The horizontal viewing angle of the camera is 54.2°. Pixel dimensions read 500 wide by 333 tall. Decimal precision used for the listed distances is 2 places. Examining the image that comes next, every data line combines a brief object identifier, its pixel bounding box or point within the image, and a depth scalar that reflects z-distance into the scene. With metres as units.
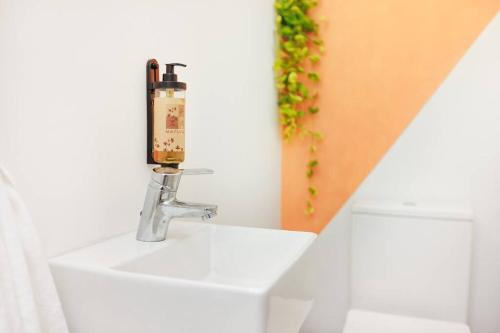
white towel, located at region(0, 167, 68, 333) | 0.72
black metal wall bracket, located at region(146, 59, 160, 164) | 1.24
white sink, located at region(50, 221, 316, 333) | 0.79
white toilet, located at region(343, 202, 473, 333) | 1.84
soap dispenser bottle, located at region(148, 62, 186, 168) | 1.08
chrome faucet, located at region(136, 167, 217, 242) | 1.08
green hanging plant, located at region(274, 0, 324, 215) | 2.14
